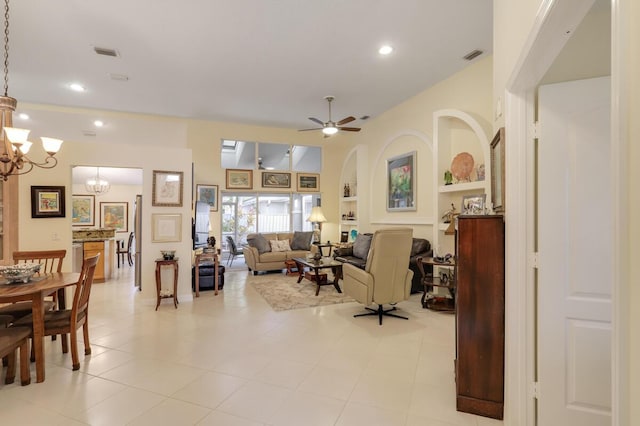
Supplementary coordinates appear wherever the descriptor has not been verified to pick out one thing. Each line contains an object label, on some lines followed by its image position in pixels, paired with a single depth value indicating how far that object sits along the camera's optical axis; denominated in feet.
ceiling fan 18.83
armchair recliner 12.19
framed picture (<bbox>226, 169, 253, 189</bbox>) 25.75
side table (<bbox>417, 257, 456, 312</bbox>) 14.66
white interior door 5.47
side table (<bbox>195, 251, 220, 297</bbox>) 17.43
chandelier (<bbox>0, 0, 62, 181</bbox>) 9.33
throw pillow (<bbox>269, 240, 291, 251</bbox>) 24.46
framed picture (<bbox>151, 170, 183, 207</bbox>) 15.71
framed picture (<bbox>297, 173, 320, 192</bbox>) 28.17
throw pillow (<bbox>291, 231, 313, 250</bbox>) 25.37
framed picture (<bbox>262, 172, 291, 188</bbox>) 27.02
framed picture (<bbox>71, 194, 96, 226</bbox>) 29.35
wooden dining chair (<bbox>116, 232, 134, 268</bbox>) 27.00
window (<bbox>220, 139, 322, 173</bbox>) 26.32
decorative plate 16.06
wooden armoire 6.80
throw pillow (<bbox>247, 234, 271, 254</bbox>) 23.94
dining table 8.11
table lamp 26.04
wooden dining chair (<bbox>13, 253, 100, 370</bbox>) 9.14
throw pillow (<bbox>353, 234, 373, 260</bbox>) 20.40
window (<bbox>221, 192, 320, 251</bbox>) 26.45
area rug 15.69
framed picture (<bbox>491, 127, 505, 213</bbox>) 6.89
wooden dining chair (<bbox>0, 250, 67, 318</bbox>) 9.69
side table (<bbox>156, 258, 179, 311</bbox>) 15.02
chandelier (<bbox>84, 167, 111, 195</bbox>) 25.75
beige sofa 23.22
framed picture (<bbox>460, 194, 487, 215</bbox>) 9.10
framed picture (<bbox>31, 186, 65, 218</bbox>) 15.01
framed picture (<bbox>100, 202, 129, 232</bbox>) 30.45
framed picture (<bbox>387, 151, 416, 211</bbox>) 19.94
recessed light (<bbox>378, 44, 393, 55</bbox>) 13.65
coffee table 17.56
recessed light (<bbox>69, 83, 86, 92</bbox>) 17.26
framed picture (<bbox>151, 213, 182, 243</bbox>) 15.71
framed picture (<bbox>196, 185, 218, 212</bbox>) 24.61
